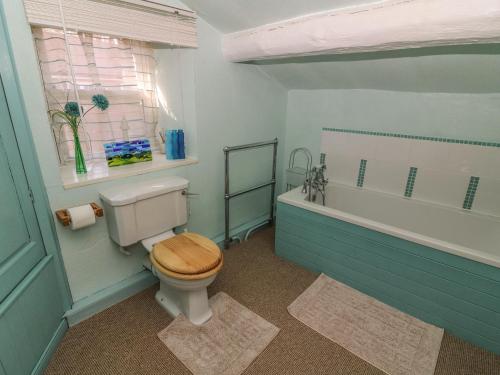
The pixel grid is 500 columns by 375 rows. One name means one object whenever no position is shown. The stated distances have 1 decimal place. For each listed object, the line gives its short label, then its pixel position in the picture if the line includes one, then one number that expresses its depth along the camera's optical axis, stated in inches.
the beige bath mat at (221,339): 55.5
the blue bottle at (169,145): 77.9
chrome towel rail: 87.0
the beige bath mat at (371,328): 56.6
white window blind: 50.7
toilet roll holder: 56.2
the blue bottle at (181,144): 78.7
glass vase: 62.1
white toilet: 58.4
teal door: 44.8
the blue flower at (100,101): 68.2
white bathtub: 63.0
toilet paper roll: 56.8
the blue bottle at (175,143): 78.0
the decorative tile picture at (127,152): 69.8
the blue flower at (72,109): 61.2
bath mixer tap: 87.8
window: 63.8
